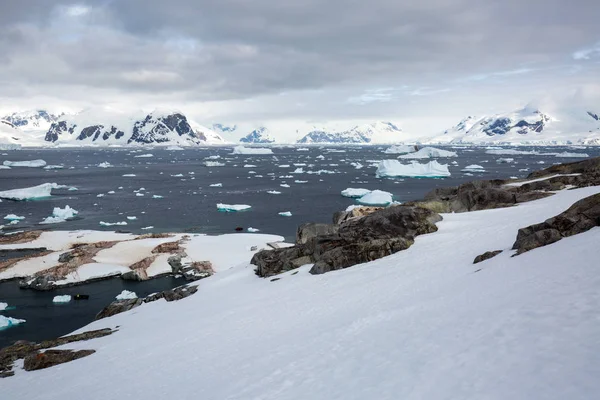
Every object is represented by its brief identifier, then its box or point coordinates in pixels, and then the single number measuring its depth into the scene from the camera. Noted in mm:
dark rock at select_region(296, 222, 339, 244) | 29156
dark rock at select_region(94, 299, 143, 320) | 24172
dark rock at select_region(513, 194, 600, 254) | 15469
